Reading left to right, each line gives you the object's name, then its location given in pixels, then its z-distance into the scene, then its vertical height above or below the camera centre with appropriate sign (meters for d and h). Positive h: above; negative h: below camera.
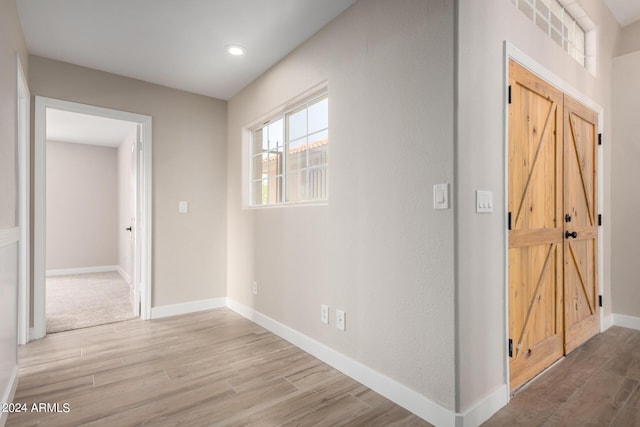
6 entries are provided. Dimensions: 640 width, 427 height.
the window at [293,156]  2.65 +0.54
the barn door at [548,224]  1.99 -0.07
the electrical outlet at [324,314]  2.43 -0.75
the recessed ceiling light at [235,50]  2.74 +1.41
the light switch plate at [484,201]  1.70 +0.07
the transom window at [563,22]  2.17 +1.44
